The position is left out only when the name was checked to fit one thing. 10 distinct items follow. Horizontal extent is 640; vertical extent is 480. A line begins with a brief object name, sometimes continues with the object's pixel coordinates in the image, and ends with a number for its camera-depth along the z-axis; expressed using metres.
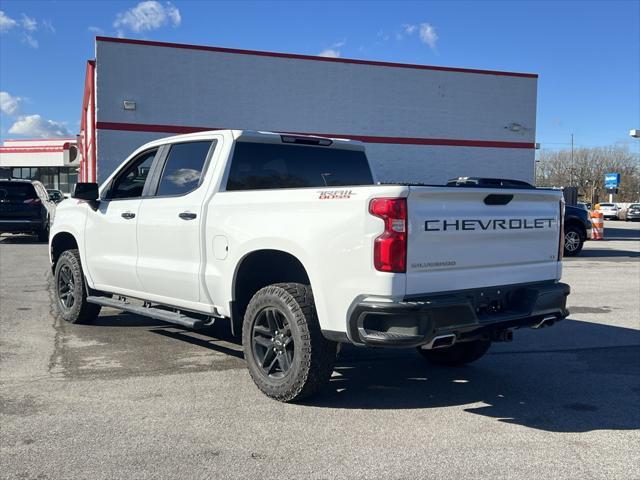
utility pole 86.19
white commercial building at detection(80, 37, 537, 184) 19.16
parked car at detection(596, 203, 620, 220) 51.41
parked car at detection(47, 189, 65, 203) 17.90
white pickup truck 4.00
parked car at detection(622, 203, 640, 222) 48.91
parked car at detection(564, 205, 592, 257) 16.77
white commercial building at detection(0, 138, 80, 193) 59.41
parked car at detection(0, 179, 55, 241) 17.58
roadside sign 74.56
